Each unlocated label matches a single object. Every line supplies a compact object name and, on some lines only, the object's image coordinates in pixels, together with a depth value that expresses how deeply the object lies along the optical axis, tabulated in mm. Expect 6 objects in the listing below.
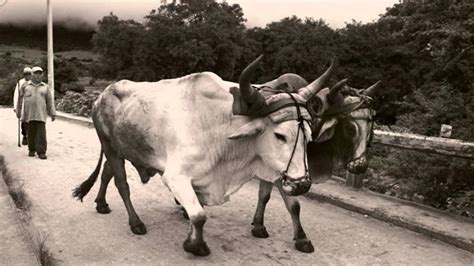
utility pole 22016
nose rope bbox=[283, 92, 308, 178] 3746
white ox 3818
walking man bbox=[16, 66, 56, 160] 9336
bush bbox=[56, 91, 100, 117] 19491
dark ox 4609
